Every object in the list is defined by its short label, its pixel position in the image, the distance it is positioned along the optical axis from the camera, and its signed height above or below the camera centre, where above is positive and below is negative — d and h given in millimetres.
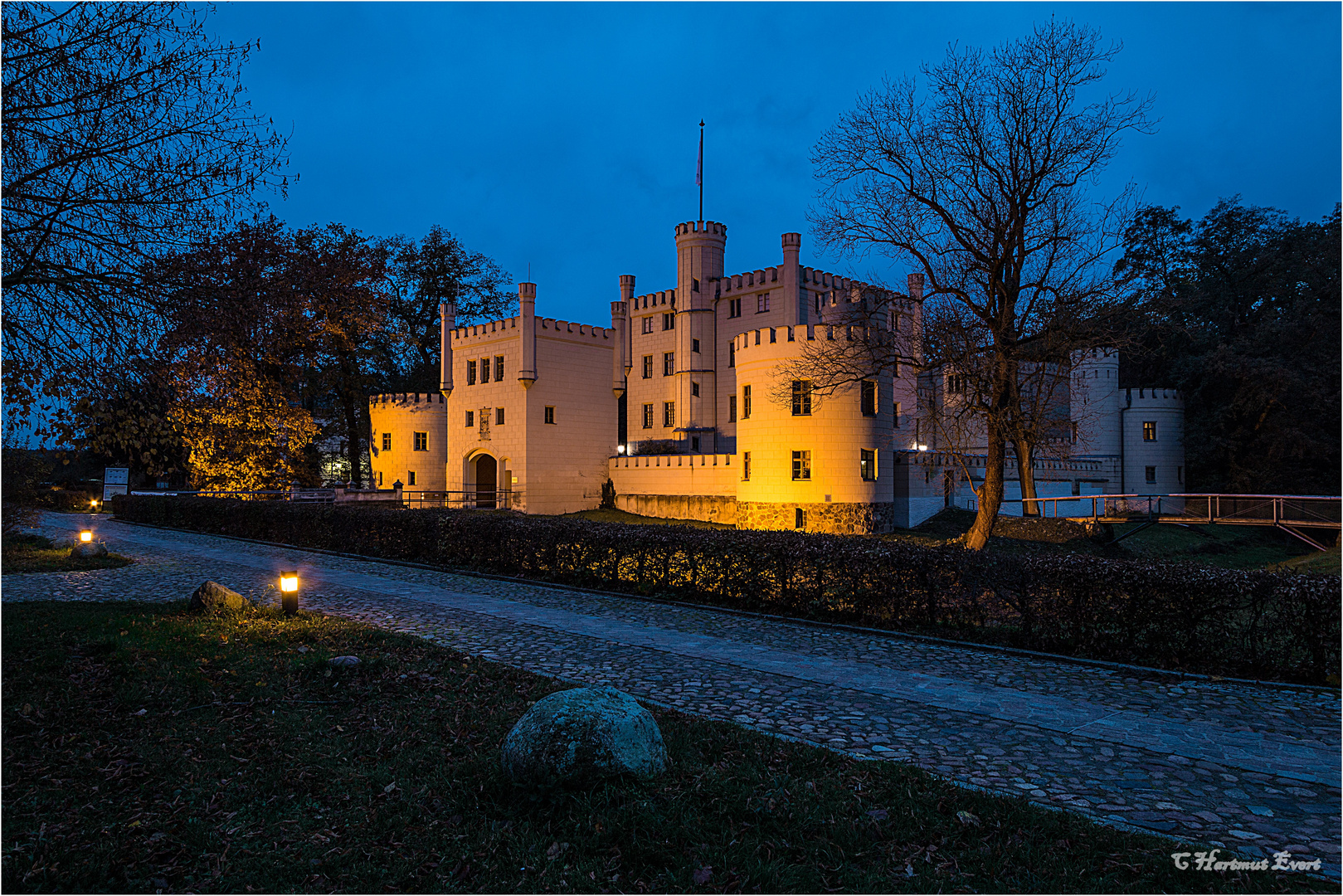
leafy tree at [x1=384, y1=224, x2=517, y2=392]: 49594 +12300
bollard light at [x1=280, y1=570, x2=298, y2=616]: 11047 -1648
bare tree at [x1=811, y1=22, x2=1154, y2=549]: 19312 +6512
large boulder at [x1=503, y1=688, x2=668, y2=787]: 4992 -1767
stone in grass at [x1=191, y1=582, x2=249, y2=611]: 11055 -1747
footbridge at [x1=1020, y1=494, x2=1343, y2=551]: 20797 -1096
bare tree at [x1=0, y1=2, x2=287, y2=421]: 6527 +2584
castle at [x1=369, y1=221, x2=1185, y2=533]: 30844 +2852
